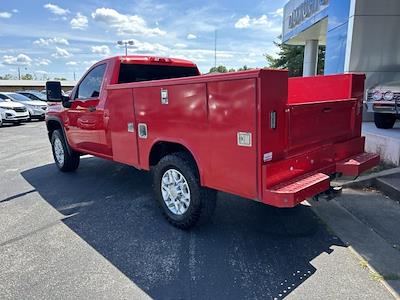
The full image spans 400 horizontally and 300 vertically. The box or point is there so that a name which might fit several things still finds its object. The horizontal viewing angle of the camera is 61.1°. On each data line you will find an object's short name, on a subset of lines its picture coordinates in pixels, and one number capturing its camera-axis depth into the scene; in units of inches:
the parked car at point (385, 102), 281.3
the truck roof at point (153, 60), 209.5
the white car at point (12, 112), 681.0
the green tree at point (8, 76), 3182.8
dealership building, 373.4
